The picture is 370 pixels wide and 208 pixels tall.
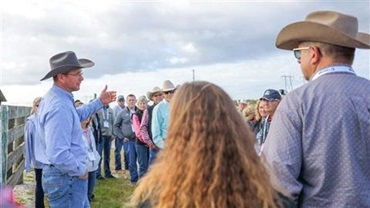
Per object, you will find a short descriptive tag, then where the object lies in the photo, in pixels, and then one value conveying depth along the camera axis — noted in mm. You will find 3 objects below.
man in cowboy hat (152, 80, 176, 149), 7598
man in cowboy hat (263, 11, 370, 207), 2537
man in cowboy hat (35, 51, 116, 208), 4051
